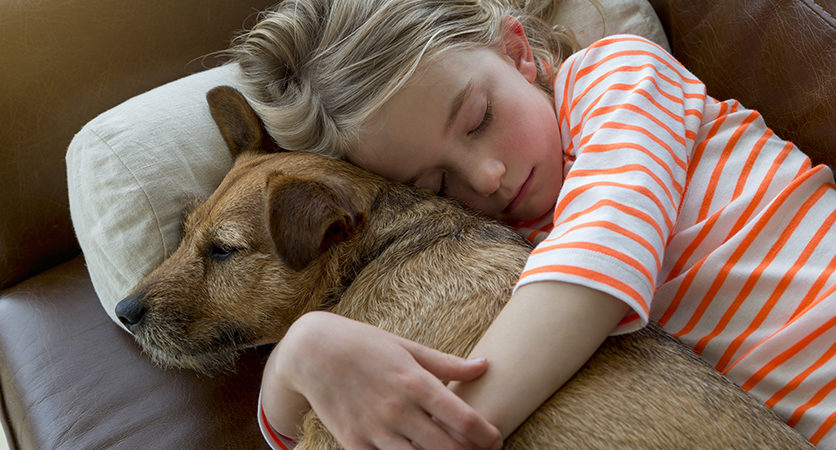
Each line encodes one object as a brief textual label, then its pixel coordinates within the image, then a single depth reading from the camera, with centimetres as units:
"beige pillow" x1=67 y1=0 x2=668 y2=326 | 86
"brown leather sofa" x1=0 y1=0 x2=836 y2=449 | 84
